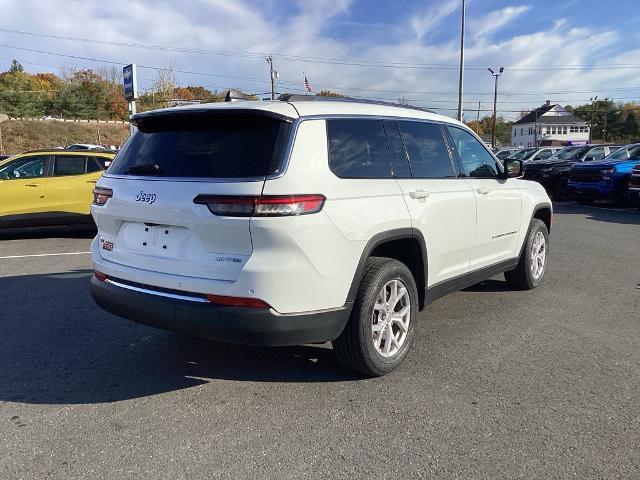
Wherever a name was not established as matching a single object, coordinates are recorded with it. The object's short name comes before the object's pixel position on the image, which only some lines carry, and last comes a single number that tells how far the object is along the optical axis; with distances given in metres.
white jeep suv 3.04
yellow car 9.79
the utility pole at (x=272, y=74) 56.72
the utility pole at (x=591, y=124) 108.09
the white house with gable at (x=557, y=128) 106.81
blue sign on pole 18.47
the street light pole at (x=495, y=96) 58.43
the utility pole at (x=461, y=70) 27.91
